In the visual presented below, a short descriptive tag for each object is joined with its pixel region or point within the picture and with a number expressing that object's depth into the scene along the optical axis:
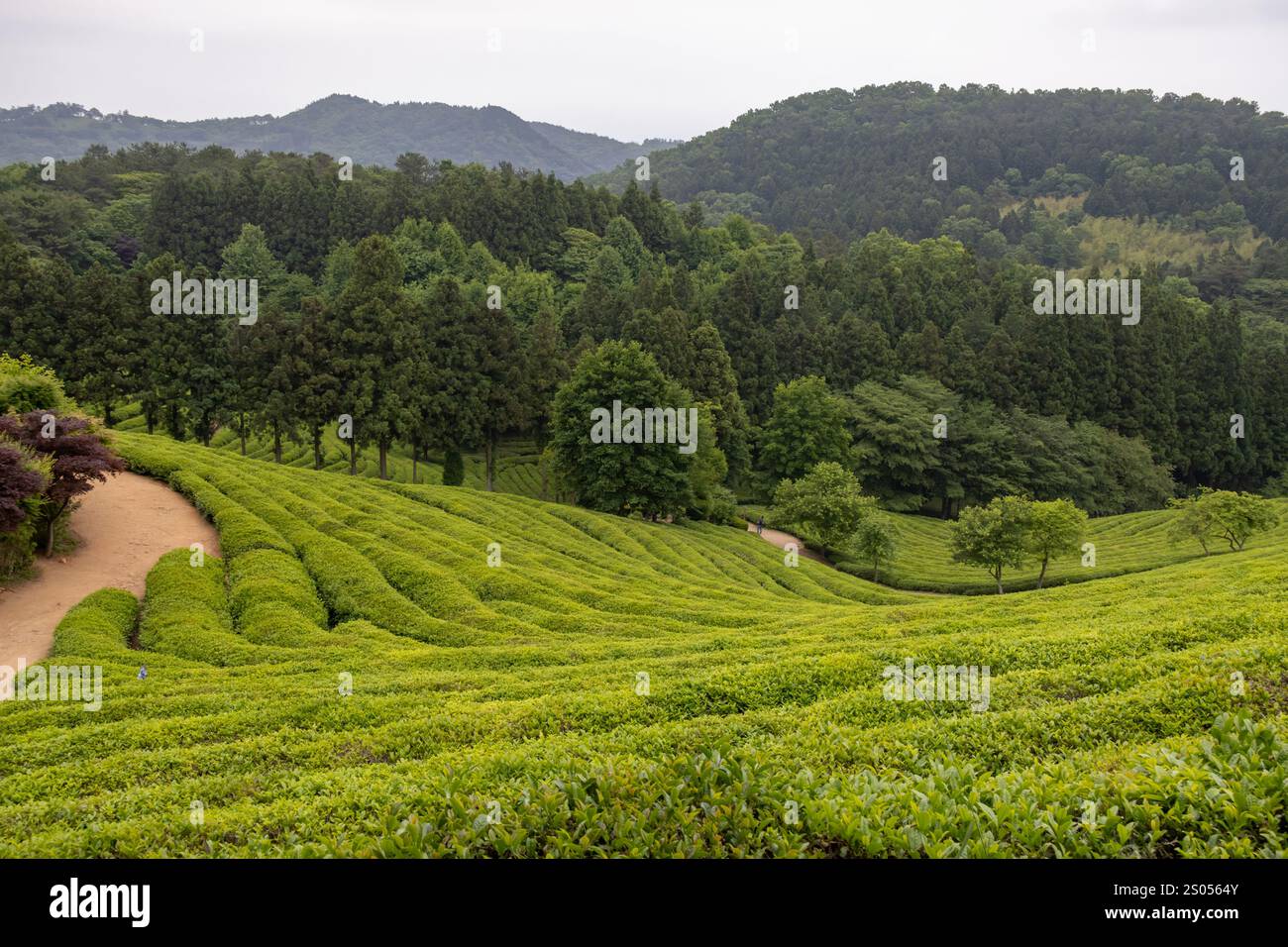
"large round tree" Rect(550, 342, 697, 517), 50.84
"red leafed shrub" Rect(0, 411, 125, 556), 24.02
